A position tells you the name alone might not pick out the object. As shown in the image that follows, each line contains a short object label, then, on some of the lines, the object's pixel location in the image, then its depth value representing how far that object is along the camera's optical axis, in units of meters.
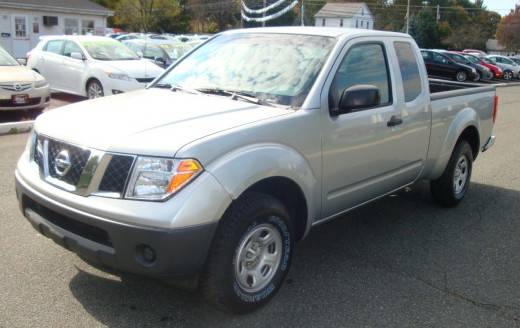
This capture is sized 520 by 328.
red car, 32.91
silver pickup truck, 3.00
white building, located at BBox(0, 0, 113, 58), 29.72
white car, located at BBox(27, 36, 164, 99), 11.71
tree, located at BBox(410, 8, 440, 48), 68.69
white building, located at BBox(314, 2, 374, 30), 93.50
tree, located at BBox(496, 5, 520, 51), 70.31
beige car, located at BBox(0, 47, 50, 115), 9.72
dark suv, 28.92
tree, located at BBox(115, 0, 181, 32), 61.19
